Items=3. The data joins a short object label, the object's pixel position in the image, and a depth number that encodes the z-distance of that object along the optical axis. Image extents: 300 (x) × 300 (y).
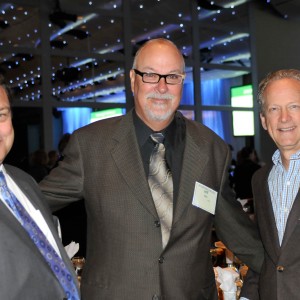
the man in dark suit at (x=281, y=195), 1.78
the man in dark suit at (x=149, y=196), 1.83
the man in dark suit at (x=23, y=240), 1.27
